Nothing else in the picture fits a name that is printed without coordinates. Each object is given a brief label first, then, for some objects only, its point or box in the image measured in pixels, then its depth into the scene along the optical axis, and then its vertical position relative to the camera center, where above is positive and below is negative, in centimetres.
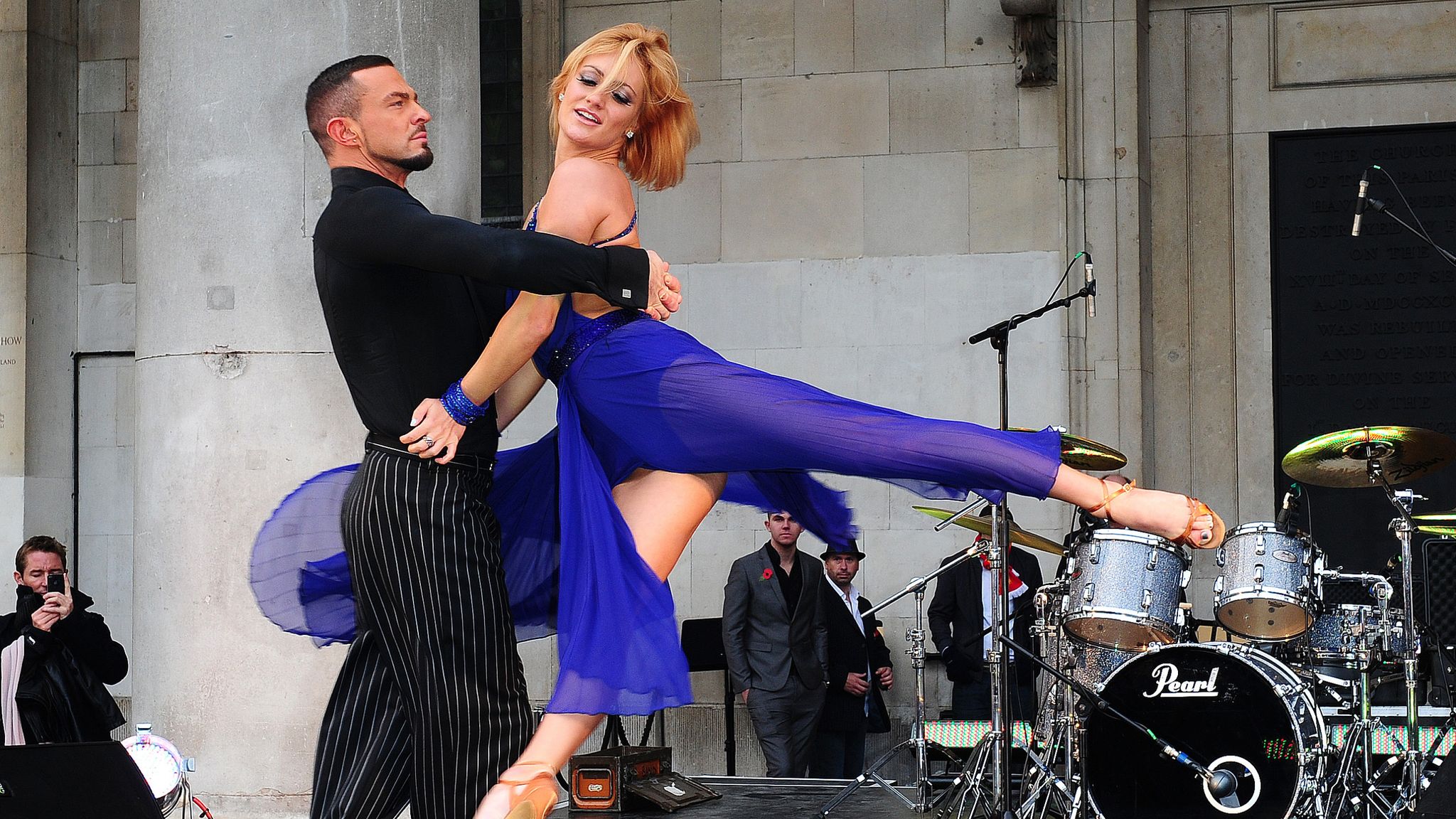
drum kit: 678 -102
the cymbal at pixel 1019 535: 718 -44
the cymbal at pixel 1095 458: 544 -8
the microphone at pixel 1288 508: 710 -31
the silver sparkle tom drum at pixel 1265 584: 689 -62
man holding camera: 655 -93
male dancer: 314 -9
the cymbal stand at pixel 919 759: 741 -145
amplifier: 737 -152
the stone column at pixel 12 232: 1091 +134
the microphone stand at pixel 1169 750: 680 -129
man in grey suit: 947 -122
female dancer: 309 -1
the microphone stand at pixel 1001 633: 646 -77
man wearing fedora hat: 962 -139
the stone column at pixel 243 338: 650 +38
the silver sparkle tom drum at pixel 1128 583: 682 -61
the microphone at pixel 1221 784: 679 -142
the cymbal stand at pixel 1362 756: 668 -129
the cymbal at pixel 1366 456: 705 -9
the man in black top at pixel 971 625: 942 -109
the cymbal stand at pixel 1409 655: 675 -90
